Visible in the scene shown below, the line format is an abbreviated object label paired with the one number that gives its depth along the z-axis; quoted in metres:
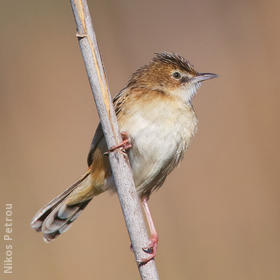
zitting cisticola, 6.95
